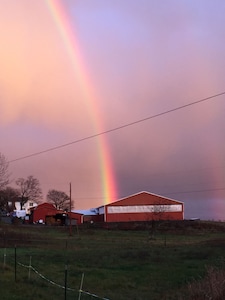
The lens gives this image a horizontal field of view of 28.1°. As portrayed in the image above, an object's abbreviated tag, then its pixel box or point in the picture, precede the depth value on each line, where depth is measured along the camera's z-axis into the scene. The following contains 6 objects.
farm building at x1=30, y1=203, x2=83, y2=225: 109.50
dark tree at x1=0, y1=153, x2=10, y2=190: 76.25
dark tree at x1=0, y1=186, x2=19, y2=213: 142.91
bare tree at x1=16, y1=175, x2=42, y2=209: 163.48
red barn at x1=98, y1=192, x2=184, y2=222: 105.38
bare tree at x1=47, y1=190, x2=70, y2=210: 165.62
